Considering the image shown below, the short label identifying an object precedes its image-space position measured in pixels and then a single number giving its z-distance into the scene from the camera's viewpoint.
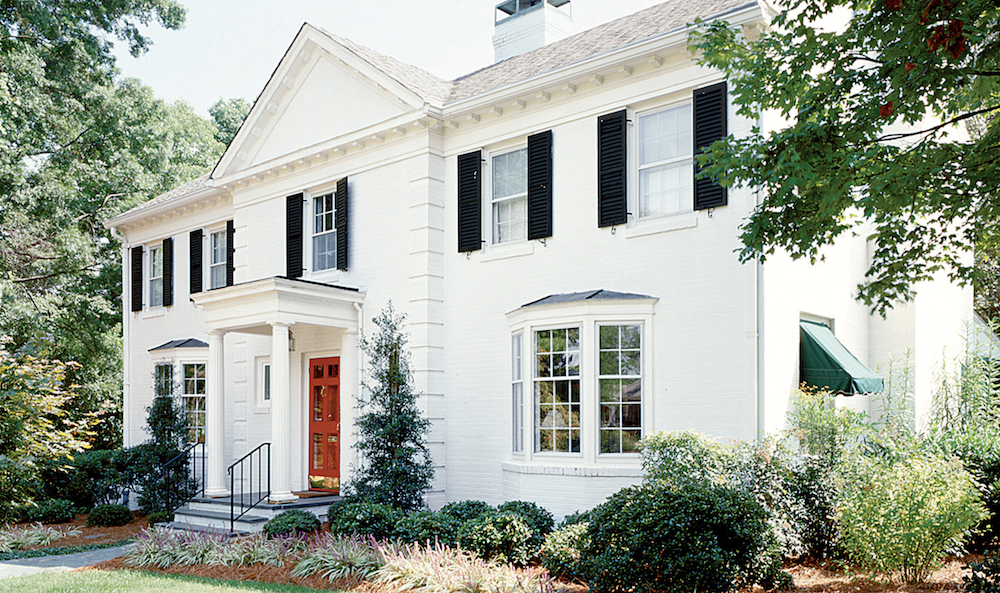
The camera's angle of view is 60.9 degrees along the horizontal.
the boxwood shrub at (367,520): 10.97
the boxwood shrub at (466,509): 10.59
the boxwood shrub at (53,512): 16.30
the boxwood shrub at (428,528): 10.24
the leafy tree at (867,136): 6.95
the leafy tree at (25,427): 13.44
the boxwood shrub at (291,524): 11.98
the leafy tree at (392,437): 12.66
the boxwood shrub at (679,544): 7.84
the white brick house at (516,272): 11.20
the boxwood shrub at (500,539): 9.67
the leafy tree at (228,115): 38.44
